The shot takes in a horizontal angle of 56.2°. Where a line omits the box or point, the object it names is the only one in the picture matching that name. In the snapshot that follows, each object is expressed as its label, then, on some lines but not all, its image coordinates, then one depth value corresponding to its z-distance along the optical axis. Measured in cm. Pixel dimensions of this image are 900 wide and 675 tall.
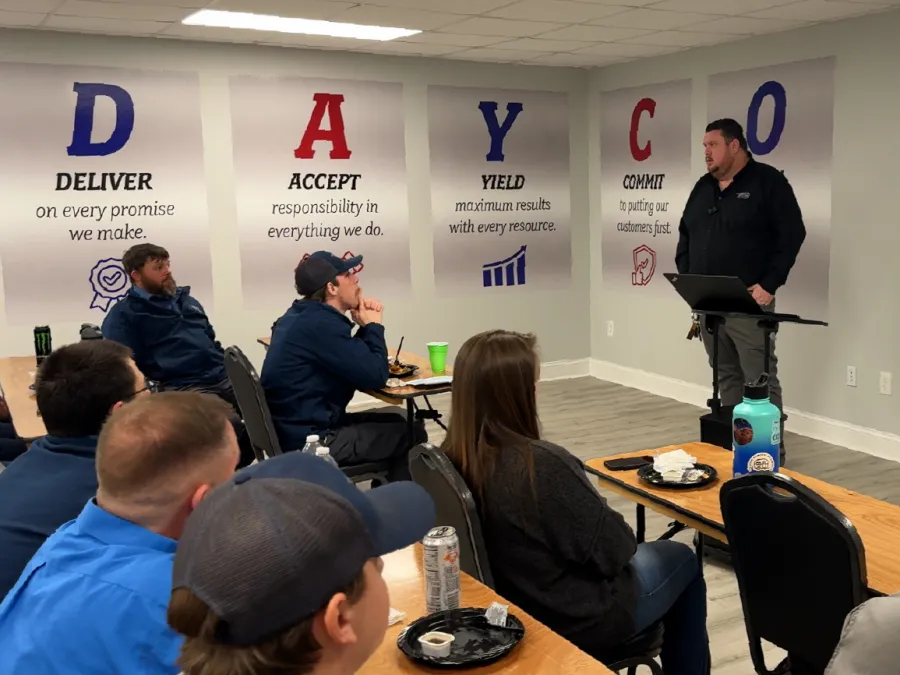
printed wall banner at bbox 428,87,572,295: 673
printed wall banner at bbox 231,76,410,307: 602
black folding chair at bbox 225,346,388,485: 338
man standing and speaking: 463
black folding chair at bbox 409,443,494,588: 190
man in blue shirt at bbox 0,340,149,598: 170
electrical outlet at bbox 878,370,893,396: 501
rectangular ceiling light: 492
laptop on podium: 371
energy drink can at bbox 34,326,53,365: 436
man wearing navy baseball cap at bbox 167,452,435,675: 83
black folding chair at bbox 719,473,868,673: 169
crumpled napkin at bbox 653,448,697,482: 245
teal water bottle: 223
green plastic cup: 398
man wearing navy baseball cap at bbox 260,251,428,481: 351
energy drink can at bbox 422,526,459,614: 167
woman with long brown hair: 189
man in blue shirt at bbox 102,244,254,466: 417
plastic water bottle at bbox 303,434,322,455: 257
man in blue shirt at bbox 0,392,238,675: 124
